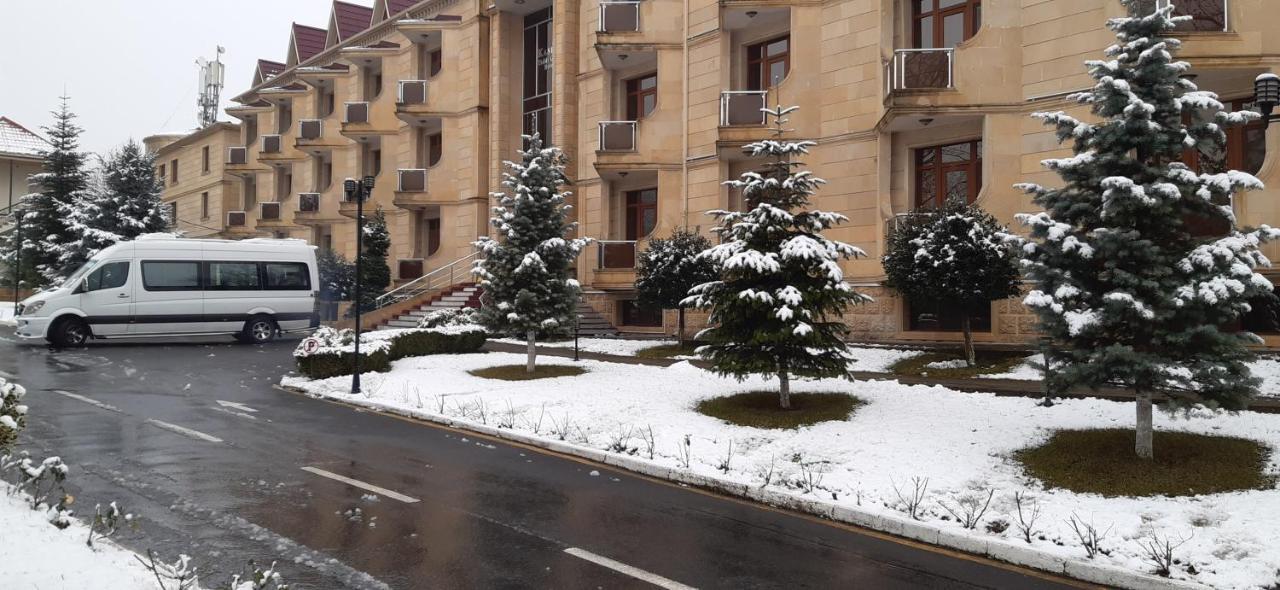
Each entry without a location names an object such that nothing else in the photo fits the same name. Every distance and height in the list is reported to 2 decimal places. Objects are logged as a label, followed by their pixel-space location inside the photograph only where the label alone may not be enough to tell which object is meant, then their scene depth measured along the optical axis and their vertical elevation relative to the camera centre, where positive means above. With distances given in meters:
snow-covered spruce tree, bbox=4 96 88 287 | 40.06 +4.37
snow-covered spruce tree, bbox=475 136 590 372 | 17.58 +0.71
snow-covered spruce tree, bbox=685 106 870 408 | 12.18 +0.12
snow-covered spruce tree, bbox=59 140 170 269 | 38.00 +3.99
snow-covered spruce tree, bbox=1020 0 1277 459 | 8.49 +0.49
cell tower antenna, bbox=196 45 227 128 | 66.06 +16.18
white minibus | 23.17 -0.01
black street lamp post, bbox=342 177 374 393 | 15.67 +1.87
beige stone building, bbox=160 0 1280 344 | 17.62 +5.25
